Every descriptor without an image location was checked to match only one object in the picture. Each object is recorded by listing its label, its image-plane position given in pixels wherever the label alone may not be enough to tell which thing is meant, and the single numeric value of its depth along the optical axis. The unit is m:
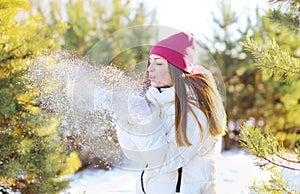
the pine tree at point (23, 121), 4.70
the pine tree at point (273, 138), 3.81
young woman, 3.65
